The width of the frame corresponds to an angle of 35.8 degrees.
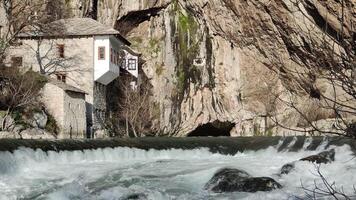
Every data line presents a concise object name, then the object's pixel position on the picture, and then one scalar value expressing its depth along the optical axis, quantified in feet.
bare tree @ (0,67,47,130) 110.32
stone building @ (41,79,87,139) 118.83
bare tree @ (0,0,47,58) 129.01
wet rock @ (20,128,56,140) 102.78
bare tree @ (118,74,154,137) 147.74
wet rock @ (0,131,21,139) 97.85
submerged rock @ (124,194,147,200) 44.50
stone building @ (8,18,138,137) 138.10
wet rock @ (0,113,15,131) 102.12
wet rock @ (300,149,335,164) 63.33
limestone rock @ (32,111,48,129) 110.01
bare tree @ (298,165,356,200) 43.11
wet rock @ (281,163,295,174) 58.24
